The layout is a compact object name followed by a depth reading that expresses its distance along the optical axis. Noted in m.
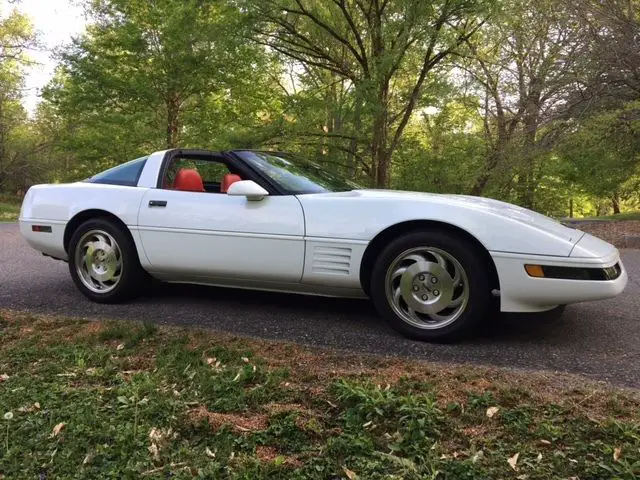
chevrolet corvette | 2.99
